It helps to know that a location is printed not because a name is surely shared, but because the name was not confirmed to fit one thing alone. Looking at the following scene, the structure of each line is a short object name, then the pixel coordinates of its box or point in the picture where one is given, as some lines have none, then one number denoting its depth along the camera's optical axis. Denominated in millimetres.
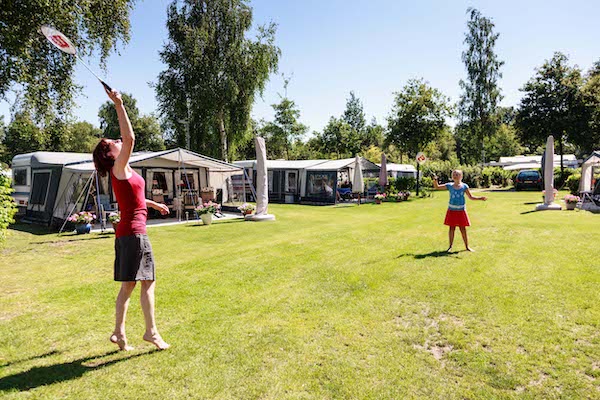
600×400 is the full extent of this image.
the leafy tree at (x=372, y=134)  47281
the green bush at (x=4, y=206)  4977
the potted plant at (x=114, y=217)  9414
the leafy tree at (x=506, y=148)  54938
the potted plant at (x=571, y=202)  11599
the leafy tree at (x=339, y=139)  35406
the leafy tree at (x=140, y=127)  47006
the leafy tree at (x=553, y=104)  23028
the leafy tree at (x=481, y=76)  29312
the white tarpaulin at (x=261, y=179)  12109
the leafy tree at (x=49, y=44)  8477
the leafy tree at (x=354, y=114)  46250
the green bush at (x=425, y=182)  23055
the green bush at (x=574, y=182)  16216
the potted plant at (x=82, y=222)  9719
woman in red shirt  2819
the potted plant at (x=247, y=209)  12500
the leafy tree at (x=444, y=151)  48569
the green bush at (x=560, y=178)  23442
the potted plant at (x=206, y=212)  11172
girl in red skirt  6344
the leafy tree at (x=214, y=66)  19344
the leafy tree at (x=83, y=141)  46688
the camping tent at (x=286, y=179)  19906
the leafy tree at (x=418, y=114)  22484
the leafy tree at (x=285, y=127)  33406
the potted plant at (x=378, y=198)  17875
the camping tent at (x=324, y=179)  18406
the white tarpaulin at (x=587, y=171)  12883
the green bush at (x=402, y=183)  19656
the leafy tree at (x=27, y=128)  10164
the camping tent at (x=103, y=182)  11727
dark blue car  22438
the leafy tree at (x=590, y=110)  22375
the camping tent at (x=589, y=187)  11992
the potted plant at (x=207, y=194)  14921
